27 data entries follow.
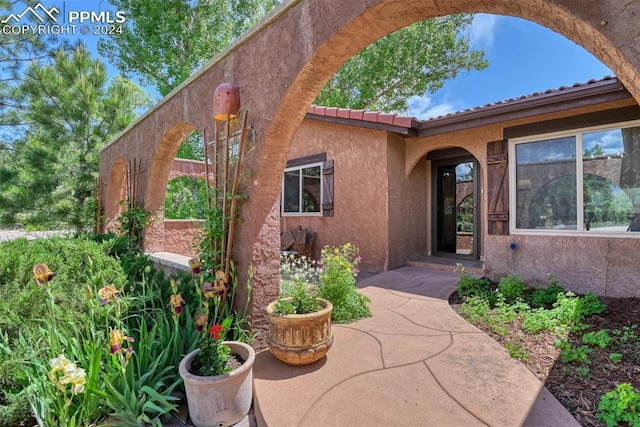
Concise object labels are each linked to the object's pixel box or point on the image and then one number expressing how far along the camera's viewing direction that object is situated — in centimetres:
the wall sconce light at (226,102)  320
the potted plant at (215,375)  212
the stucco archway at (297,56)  135
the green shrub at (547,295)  427
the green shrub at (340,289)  375
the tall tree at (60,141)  1011
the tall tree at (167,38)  1273
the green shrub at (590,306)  383
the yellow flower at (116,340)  195
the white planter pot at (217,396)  211
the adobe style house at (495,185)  443
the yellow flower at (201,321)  233
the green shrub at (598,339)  302
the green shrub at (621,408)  203
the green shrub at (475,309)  372
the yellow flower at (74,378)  160
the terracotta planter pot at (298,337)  261
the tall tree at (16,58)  1029
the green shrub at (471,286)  463
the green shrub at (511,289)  450
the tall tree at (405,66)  1364
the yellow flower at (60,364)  157
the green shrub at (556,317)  342
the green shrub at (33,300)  225
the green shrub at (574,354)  280
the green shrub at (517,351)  282
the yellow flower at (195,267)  266
